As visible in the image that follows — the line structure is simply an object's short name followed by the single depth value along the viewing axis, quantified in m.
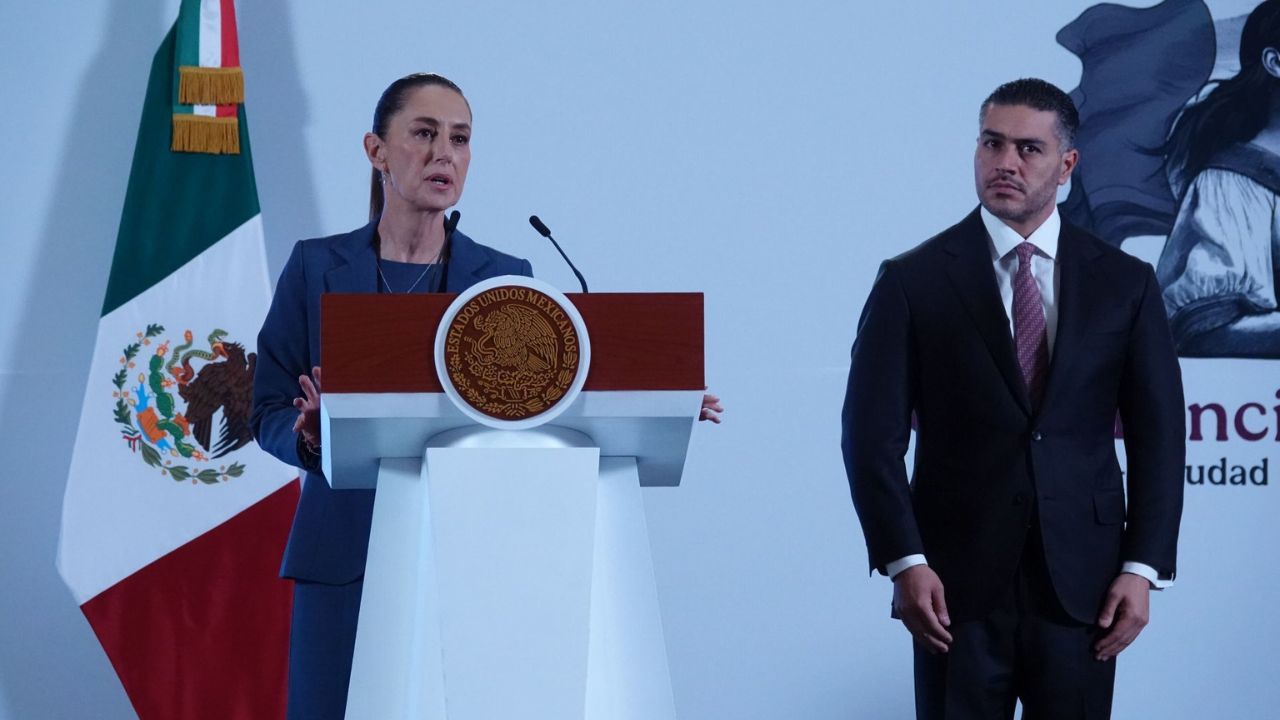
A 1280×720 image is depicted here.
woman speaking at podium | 5.74
